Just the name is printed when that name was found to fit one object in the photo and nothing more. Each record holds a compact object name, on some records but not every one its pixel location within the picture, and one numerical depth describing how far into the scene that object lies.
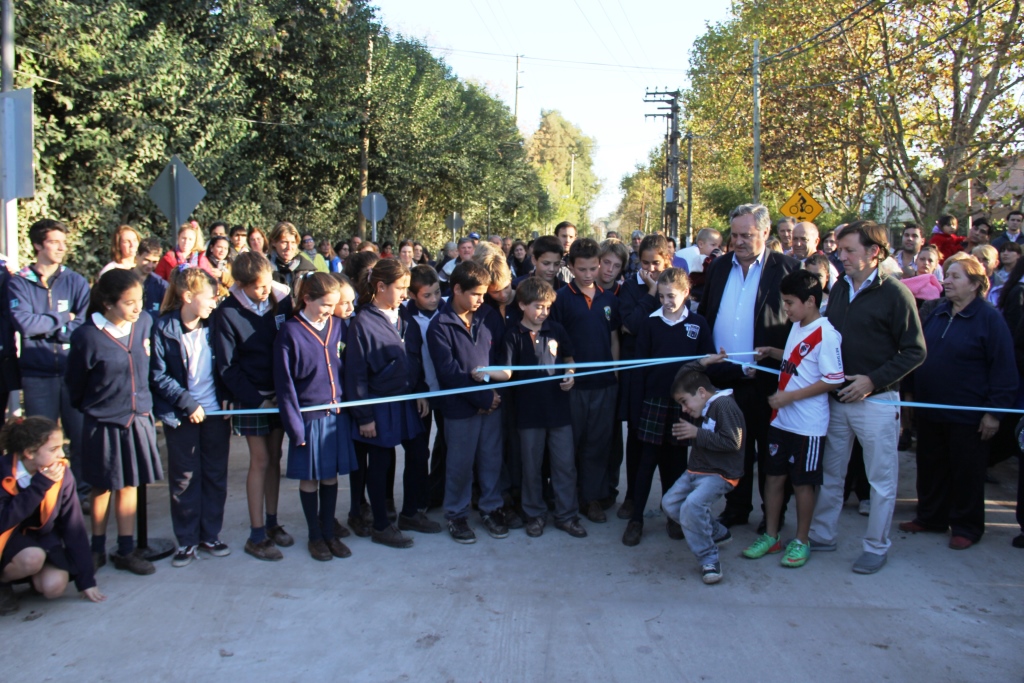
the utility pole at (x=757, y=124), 27.42
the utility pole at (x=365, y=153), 25.38
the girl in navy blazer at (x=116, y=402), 4.90
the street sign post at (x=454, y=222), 28.19
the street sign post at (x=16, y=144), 8.12
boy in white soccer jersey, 5.07
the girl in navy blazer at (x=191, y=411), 5.14
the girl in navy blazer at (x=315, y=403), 5.20
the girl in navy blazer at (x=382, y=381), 5.49
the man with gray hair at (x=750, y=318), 5.70
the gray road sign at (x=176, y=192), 10.29
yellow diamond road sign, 20.14
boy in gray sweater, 4.99
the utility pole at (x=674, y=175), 42.00
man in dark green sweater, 5.05
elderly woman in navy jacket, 5.53
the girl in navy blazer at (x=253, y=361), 5.30
